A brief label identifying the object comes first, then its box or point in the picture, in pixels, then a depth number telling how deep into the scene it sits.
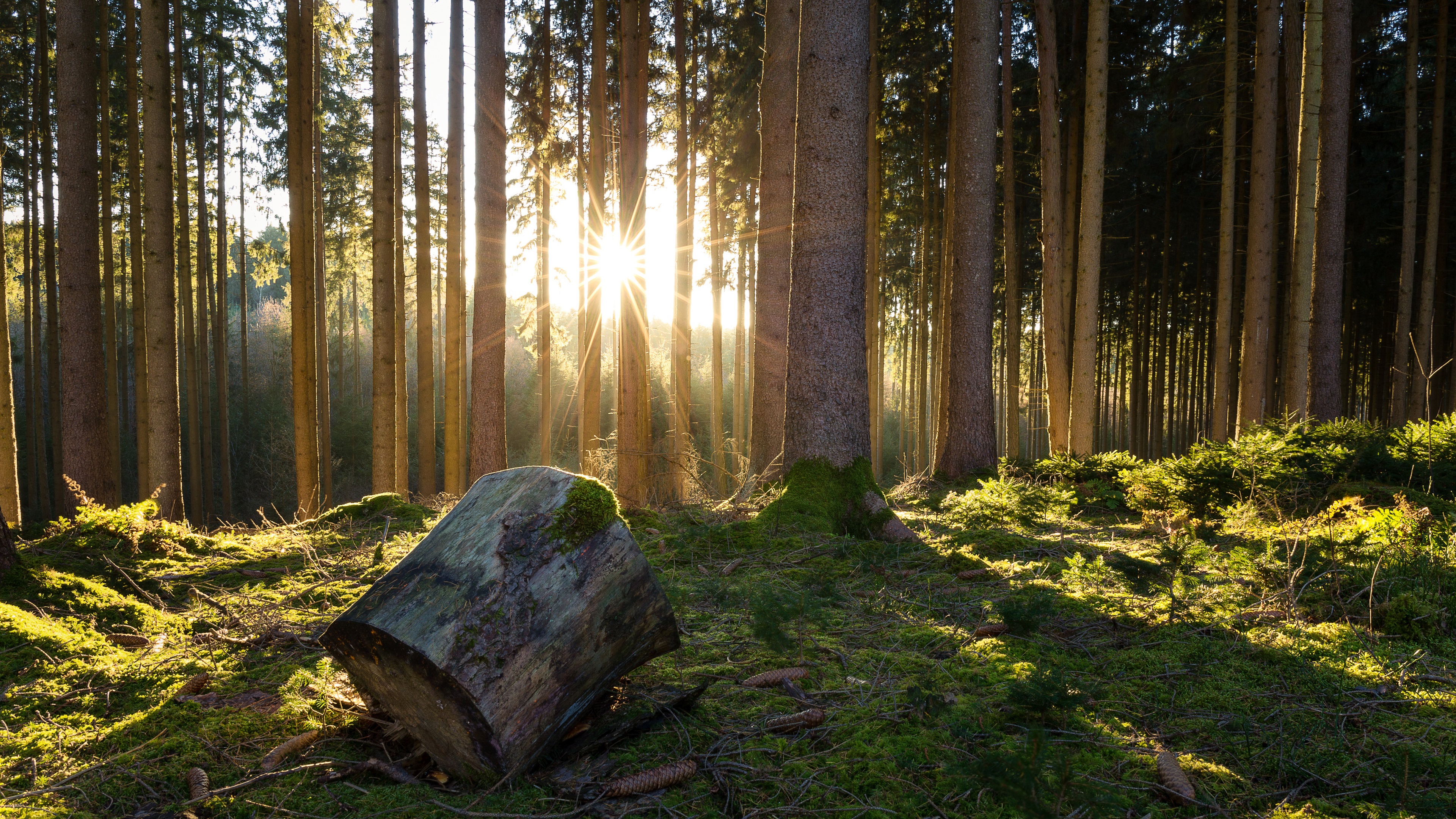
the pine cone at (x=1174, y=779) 1.90
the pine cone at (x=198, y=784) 2.05
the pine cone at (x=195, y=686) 2.78
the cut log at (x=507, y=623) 2.09
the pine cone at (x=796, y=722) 2.46
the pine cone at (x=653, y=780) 2.06
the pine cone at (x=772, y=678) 2.87
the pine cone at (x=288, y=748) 2.24
